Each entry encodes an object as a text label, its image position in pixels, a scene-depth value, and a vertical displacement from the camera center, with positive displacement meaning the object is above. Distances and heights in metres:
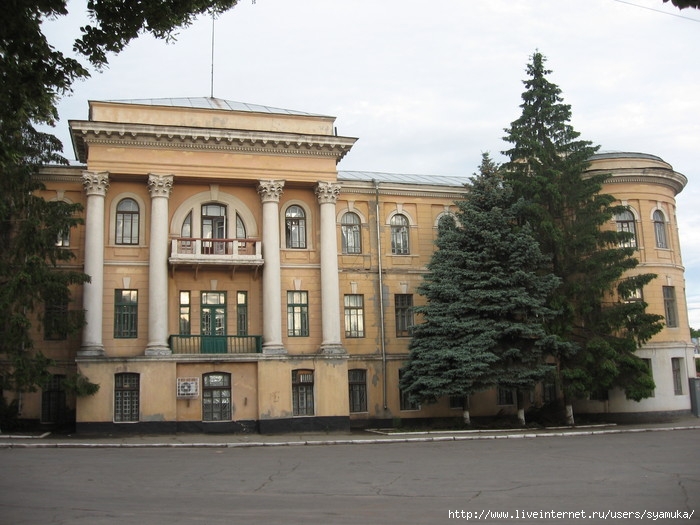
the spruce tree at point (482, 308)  27.03 +2.15
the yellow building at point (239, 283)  26.98 +3.66
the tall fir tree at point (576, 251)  28.00 +4.40
